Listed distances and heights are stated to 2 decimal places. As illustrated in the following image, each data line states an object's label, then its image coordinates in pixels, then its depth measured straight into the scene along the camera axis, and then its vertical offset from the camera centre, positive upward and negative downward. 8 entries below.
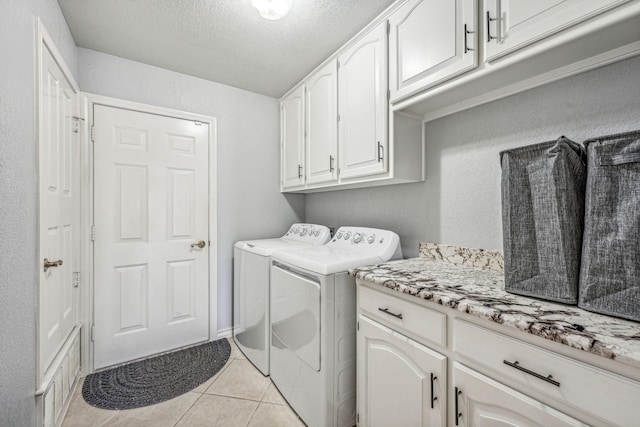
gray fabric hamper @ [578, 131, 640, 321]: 0.74 -0.04
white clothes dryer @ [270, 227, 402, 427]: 1.39 -0.63
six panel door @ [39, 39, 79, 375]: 1.30 +0.03
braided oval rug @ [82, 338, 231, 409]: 1.73 -1.17
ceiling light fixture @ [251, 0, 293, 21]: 1.42 +1.07
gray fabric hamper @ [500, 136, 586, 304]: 0.87 -0.01
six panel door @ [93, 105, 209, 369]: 2.04 -0.17
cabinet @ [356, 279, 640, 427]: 0.67 -0.51
